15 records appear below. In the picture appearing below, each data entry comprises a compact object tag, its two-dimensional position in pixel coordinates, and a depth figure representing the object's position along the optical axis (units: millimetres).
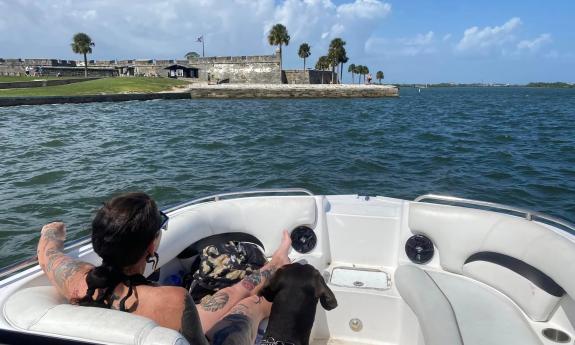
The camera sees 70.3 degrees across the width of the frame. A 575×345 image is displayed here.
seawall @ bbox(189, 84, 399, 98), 45750
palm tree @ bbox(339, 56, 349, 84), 74938
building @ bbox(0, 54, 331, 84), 61625
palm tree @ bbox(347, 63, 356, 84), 111312
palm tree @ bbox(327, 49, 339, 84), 73812
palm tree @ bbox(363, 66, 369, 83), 110438
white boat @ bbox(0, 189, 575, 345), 2684
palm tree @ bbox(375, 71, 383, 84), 134250
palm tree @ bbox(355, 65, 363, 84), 110438
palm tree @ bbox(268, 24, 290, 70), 65062
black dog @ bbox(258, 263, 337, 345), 2586
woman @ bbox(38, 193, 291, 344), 1733
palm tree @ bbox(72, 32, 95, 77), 59156
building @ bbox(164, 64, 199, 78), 63094
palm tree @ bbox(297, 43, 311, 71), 72938
